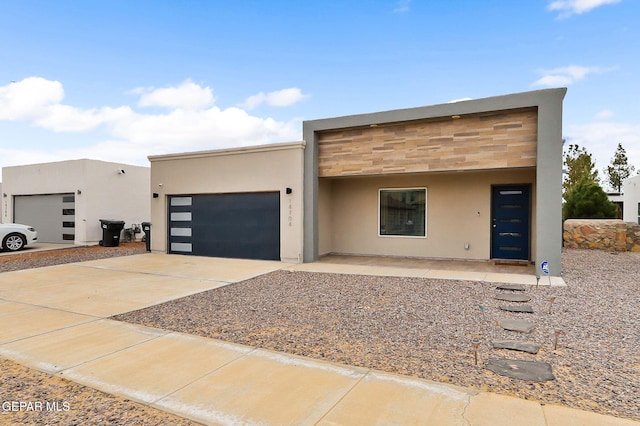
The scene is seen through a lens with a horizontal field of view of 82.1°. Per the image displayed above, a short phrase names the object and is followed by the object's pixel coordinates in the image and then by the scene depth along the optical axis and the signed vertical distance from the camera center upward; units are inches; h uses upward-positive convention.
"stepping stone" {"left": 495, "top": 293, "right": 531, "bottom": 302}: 236.9 -55.9
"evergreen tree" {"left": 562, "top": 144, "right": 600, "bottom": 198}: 991.6 +132.1
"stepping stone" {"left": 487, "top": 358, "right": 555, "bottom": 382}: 126.3 -56.4
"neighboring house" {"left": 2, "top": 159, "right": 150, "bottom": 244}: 611.5 +24.7
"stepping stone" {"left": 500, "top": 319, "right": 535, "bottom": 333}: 177.7 -56.2
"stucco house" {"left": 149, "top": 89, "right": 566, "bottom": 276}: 323.0 +26.1
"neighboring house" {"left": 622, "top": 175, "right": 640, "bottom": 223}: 757.9 +31.8
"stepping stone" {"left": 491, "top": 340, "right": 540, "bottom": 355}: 151.3 -56.3
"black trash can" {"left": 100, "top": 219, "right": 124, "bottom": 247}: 585.0 -32.6
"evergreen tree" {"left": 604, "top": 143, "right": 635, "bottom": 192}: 1326.3 +167.4
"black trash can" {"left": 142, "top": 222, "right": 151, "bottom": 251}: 512.1 -30.9
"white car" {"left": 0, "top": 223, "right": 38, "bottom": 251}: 528.4 -38.4
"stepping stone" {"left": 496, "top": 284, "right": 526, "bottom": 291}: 269.8 -55.4
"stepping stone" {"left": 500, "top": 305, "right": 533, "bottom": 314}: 211.0 -56.2
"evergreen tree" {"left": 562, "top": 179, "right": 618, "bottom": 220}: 681.0 +17.4
